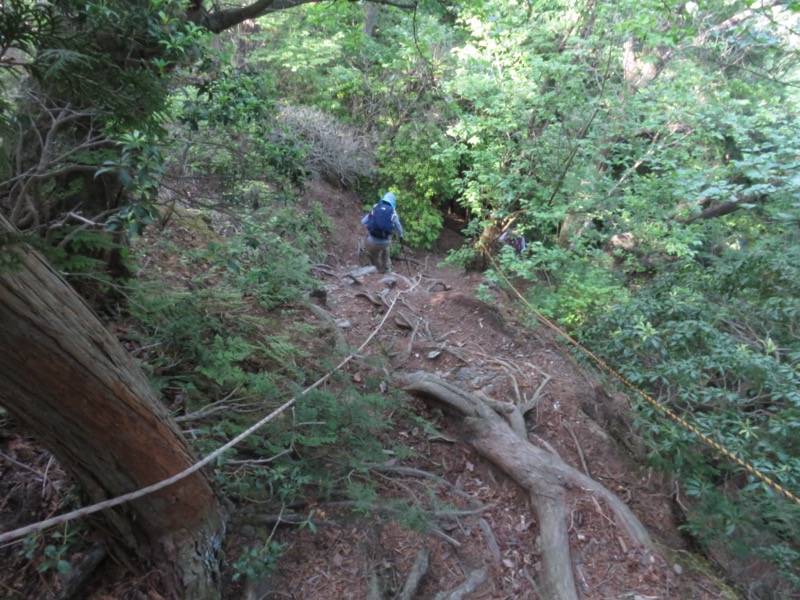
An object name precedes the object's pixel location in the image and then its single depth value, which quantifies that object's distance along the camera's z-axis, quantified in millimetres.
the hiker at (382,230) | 9281
